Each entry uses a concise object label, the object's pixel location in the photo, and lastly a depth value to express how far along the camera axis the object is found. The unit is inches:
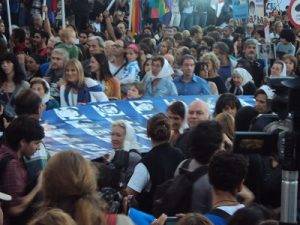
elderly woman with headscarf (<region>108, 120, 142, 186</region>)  281.4
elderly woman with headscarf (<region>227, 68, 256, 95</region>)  519.2
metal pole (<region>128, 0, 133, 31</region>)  807.8
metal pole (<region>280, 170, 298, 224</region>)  167.0
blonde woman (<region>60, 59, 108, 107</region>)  412.8
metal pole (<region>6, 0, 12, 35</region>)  652.7
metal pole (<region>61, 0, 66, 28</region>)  644.7
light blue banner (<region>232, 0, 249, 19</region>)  881.0
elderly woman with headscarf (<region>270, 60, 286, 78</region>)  526.6
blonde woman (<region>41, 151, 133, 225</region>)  171.2
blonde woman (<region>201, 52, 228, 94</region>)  511.9
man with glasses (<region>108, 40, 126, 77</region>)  512.1
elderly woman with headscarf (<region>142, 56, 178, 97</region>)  480.1
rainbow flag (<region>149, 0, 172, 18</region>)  925.8
